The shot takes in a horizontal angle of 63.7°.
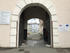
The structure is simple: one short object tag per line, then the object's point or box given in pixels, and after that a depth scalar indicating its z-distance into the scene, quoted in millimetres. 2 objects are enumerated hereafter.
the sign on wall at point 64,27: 3154
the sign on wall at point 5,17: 3115
